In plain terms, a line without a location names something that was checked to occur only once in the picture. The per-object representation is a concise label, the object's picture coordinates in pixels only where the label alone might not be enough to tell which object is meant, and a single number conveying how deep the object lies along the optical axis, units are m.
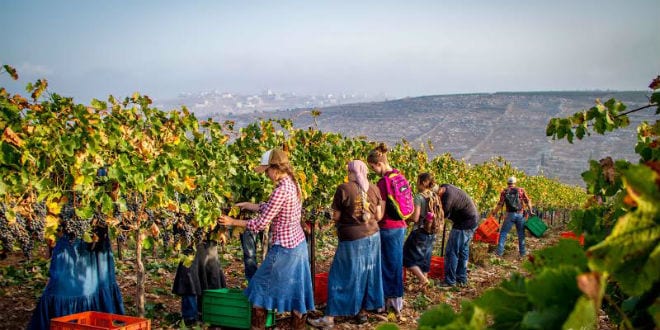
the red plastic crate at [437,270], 9.71
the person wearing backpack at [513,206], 12.31
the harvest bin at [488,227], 13.61
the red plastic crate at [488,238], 13.77
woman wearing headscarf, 6.02
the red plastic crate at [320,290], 7.25
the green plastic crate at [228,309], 5.52
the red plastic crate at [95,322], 4.20
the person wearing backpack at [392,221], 6.77
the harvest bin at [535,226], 13.80
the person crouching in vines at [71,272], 4.81
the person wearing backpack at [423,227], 7.92
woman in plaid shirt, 5.20
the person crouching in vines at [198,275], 5.82
